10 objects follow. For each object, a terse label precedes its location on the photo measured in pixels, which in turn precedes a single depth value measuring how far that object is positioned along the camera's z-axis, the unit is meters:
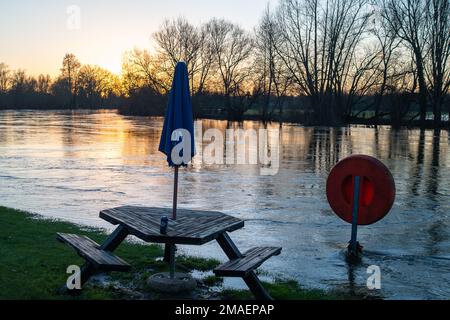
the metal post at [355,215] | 7.62
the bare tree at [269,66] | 68.25
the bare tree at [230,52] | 80.88
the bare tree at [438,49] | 53.59
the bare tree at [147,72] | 79.45
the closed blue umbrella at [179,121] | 5.34
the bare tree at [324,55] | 59.91
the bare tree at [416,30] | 55.06
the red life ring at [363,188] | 7.62
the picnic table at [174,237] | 5.00
